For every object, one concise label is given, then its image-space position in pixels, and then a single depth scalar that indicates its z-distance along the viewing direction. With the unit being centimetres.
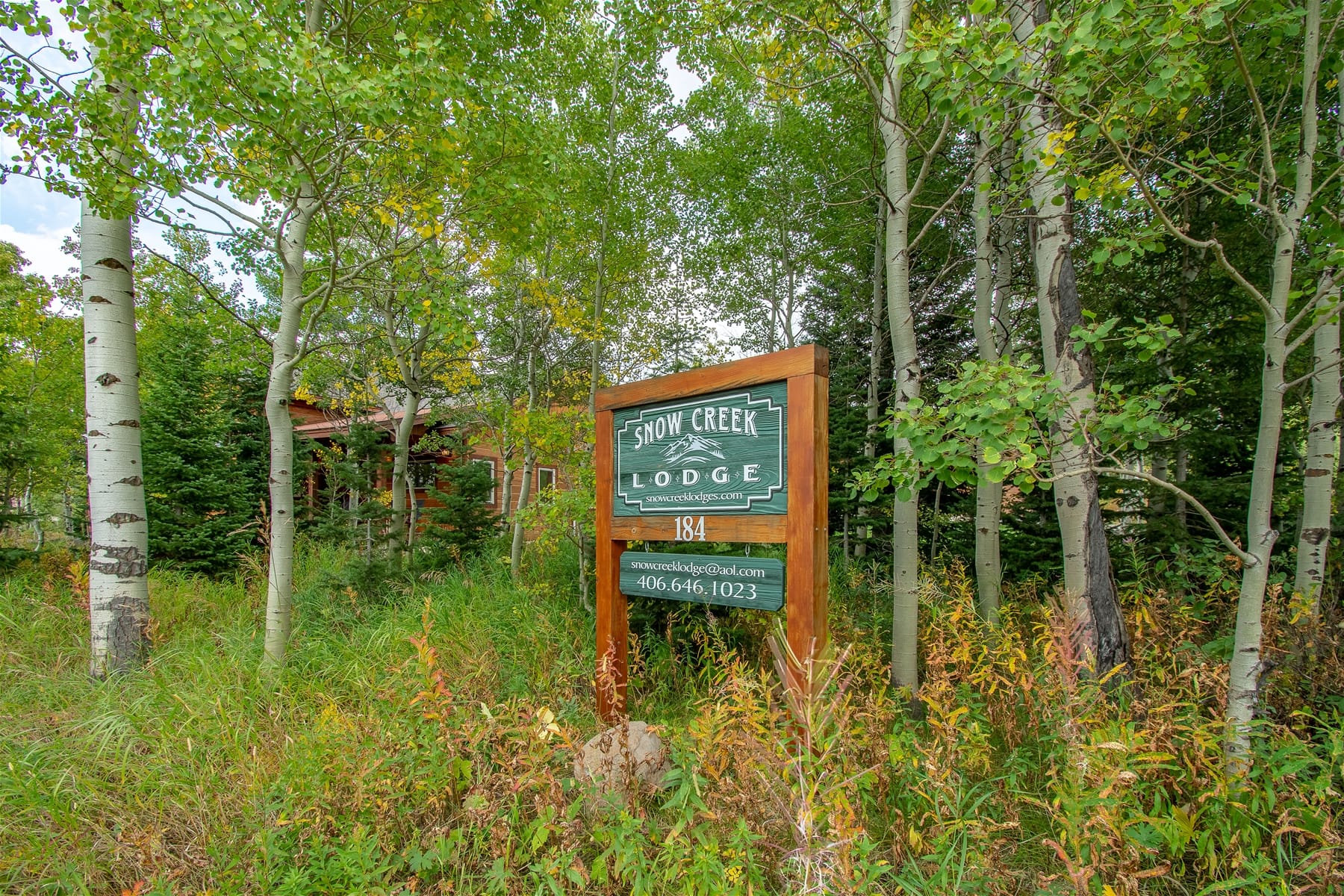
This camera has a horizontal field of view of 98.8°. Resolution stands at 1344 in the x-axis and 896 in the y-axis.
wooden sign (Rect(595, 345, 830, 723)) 294
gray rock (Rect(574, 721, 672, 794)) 253
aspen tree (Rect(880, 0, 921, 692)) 378
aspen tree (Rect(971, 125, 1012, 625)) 491
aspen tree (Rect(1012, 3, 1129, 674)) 339
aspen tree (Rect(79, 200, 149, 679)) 397
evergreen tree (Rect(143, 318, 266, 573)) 782
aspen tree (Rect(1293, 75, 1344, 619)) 353
